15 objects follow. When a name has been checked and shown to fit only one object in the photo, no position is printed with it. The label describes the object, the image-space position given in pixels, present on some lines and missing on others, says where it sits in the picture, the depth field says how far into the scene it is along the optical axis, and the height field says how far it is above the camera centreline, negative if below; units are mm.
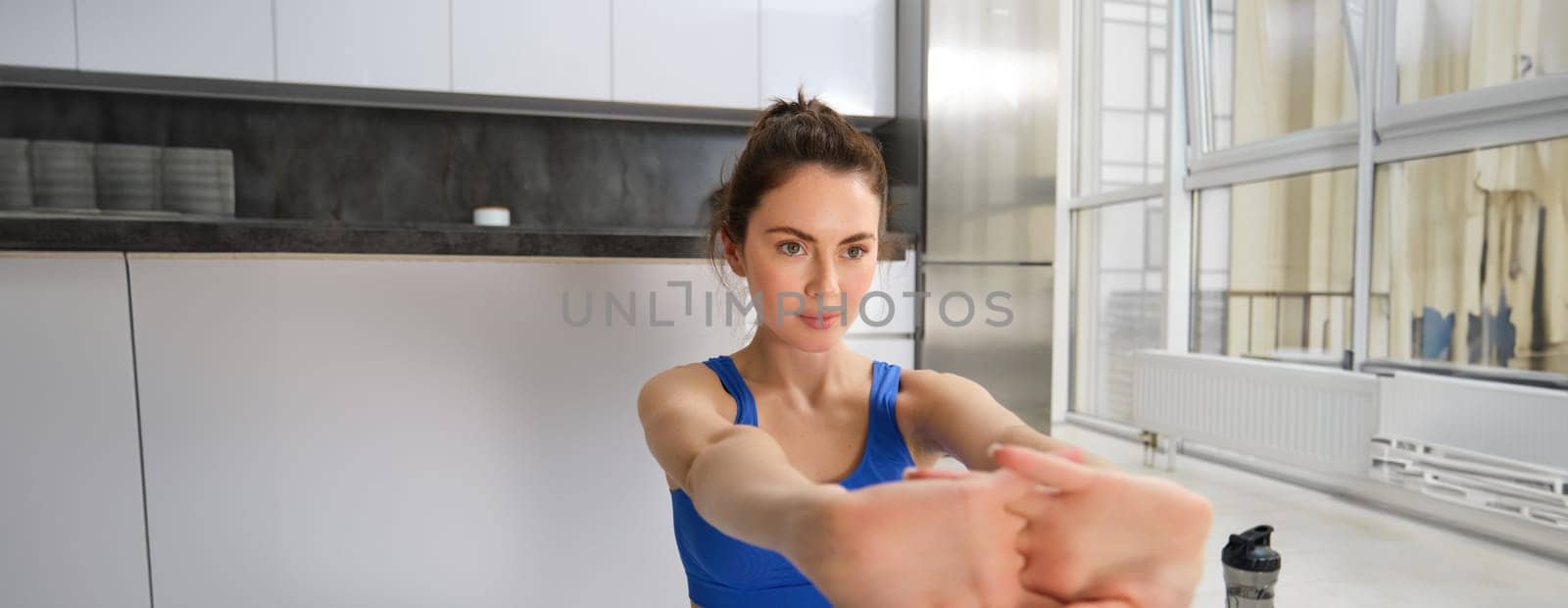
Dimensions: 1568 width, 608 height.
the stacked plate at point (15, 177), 2782 +320
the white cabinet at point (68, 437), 1168 -245
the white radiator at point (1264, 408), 2912 -577
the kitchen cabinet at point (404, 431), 1224 -255
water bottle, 854 -323
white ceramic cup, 3191 +206
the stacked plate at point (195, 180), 2920 +323
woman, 462 -150
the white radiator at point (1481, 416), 2340 -475
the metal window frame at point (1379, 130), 2500 +475
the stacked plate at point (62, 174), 2822 +336
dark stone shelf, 1155 +46
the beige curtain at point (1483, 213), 2541 +176
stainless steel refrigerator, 2041 +161
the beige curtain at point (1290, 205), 3277 +262
